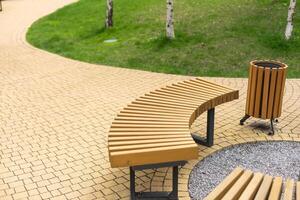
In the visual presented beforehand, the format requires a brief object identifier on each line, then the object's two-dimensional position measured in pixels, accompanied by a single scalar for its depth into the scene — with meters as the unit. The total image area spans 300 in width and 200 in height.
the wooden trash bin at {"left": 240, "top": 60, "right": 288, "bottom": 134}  6.09
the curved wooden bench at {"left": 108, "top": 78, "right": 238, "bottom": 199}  4.13
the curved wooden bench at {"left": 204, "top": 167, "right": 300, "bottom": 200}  3.42
